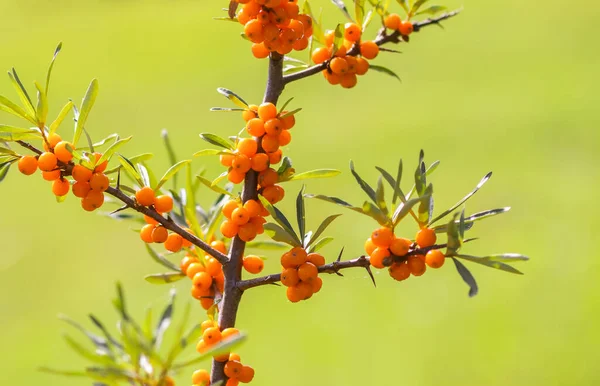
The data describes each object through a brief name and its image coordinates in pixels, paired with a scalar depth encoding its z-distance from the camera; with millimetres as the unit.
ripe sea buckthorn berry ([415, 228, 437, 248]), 1184
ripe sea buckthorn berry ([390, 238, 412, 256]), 1179
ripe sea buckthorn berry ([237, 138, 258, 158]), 1203
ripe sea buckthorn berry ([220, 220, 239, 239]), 1206
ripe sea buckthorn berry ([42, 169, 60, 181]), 1187
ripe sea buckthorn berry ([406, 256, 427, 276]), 1185
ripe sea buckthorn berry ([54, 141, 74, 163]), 1177
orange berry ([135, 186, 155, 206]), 1199
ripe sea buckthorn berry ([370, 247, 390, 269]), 1181
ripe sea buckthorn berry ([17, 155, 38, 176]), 1181
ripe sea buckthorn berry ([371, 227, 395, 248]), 1179
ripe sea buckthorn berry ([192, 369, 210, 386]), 1206
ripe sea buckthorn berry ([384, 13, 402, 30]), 1253
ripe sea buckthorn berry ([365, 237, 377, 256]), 1189
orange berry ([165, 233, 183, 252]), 1217
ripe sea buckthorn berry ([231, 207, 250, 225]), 1200
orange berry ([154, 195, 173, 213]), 1212
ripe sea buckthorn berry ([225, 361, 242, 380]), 1196
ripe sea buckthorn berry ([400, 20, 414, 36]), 1255
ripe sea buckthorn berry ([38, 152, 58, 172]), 1175
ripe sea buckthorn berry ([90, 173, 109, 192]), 1182
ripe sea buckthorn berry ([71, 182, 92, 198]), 1184
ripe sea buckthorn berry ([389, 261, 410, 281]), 1182
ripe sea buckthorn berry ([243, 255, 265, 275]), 1237
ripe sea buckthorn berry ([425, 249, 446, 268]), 1170
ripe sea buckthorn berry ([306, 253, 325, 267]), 1202
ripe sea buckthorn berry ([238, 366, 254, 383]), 1197
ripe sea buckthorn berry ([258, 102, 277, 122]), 1202
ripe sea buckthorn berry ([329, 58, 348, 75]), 1224
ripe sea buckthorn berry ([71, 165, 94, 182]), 1182
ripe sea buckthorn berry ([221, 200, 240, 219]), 1209
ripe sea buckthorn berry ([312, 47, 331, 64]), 1242
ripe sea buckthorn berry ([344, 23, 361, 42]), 1234
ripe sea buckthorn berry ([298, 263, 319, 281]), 1192
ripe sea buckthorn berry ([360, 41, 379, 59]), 1234
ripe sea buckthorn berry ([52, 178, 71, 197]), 1194
